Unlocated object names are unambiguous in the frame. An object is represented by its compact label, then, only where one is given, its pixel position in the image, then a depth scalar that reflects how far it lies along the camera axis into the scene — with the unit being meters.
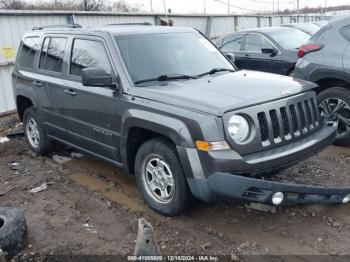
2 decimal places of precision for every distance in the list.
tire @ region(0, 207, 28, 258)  3.55
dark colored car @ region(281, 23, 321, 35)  11.96
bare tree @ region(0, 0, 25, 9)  23.39
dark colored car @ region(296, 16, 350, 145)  5.79
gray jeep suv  3.53
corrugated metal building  9.87
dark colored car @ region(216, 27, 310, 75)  9.12
